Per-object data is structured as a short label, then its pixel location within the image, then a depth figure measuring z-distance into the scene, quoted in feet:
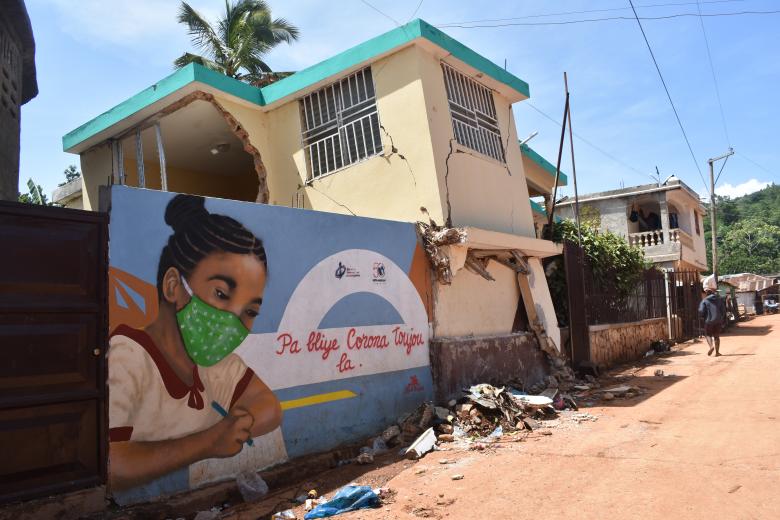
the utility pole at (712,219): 83.87
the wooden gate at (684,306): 63.31
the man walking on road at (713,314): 44.32
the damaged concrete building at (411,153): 27.86
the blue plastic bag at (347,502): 14.47
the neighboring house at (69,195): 42.68
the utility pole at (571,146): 38.22
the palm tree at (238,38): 63.82
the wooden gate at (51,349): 12.56
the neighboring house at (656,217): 77.61
